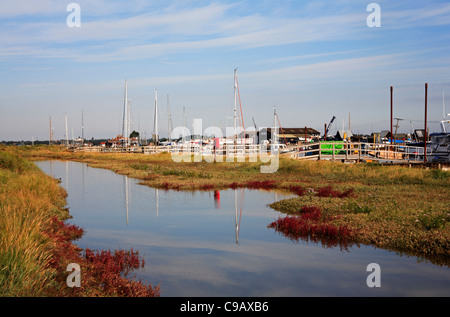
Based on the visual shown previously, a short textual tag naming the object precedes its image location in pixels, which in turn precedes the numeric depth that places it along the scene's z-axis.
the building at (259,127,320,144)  113.44
